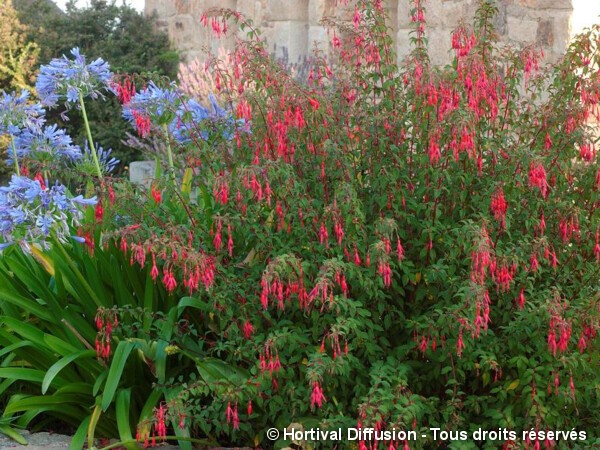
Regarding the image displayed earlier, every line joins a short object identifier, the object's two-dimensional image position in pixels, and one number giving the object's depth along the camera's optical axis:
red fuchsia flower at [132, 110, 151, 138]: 3.72
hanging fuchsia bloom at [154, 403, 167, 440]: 3.06
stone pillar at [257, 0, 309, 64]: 9.80
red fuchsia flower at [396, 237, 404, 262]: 3.04
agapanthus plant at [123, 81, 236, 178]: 3.79
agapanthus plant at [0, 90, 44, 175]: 4.07
